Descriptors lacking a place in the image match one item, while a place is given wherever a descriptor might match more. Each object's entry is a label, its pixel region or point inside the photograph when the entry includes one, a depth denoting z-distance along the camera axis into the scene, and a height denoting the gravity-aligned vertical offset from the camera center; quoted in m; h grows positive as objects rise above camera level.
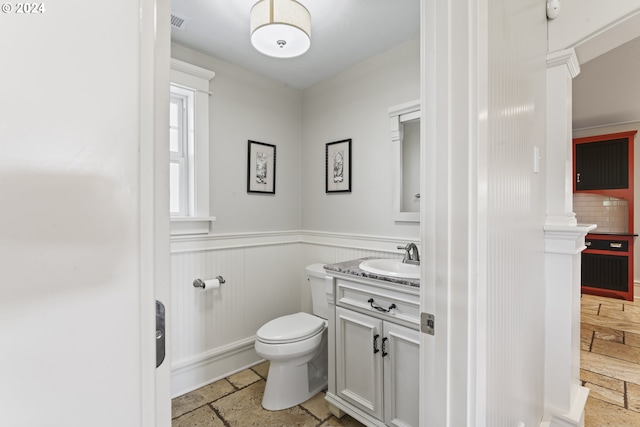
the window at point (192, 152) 2.19 +0.45
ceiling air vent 1.82 +1.18
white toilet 1.91 -0.94
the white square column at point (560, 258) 1.58 -0.24
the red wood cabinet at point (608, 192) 4.16 +0.29
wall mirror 2.19 +0.37
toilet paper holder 2.15 -0.50
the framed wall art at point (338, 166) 2.55 +0.40
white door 0.24 +0.00
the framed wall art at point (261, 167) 2.53 +0.39
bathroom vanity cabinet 1.51 -0.74
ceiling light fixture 1.54 +0.97
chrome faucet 1.92 -0.27
